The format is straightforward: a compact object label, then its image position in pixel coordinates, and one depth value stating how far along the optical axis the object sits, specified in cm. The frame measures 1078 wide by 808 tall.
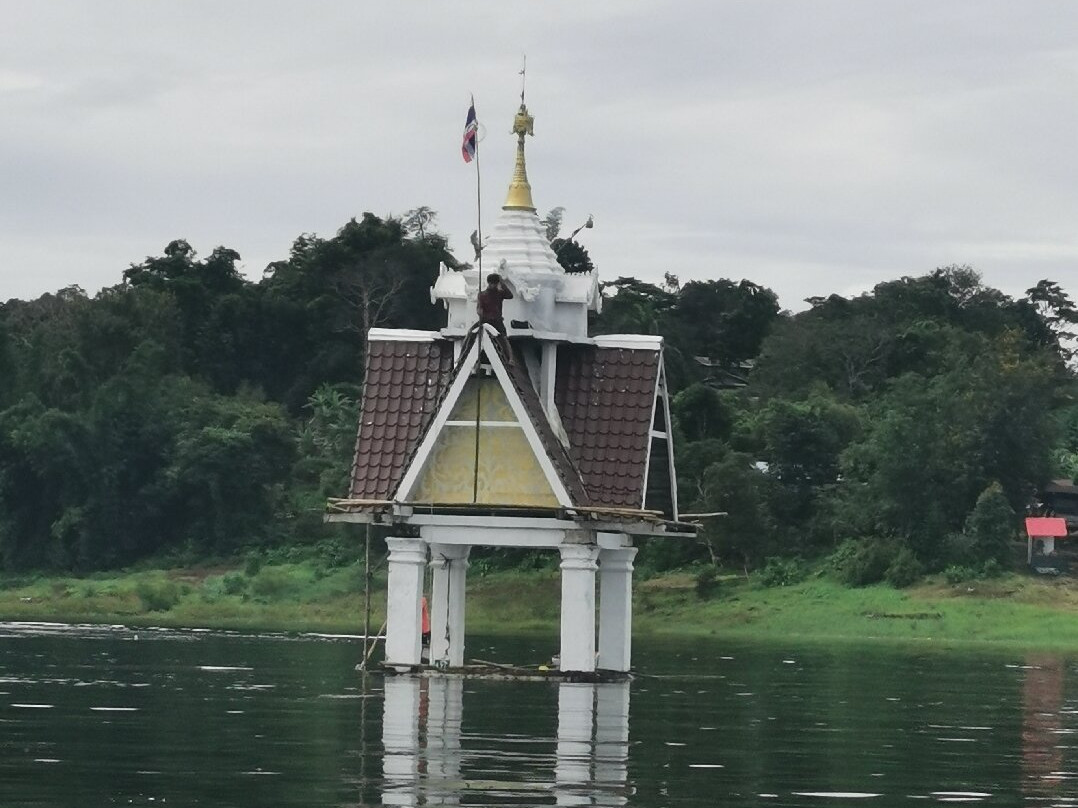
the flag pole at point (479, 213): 3894
